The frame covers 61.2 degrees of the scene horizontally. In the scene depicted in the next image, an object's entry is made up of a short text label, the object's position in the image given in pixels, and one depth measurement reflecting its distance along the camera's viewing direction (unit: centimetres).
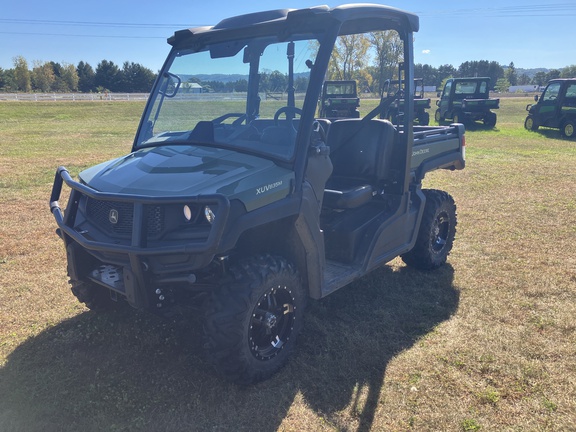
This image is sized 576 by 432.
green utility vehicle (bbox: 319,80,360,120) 1716
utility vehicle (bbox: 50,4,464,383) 290
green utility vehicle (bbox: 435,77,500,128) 2158
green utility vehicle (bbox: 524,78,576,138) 1731
